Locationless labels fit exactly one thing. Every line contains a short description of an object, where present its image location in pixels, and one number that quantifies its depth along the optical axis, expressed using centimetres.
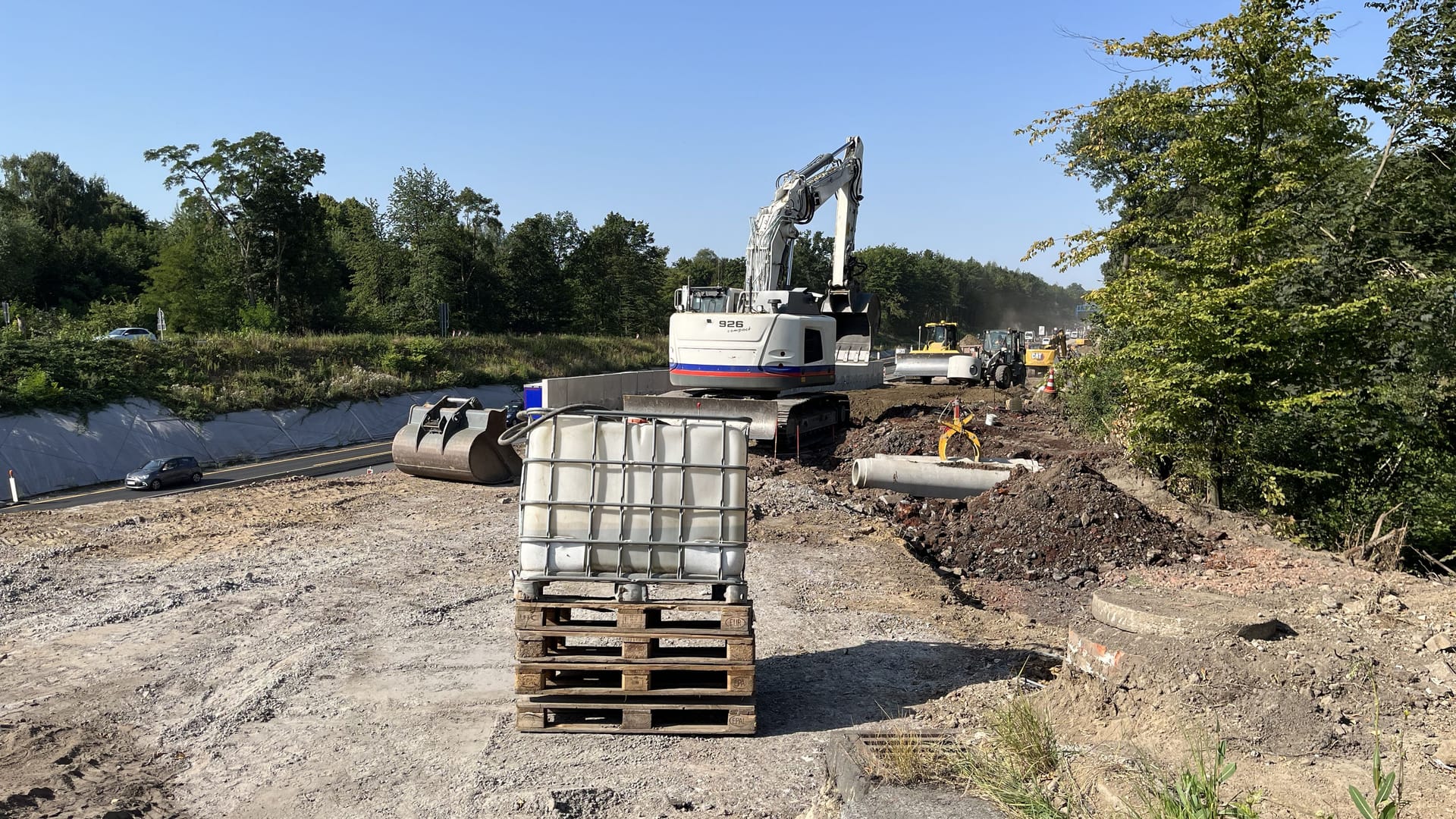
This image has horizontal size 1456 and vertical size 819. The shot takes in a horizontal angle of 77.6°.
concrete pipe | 1374
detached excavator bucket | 1481
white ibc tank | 586
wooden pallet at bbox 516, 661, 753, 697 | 576
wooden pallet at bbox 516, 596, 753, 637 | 579
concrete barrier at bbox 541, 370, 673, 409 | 2470
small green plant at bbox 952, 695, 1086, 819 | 420
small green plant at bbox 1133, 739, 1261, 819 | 370
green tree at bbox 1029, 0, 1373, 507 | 1063
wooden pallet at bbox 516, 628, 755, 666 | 578
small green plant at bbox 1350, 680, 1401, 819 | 327
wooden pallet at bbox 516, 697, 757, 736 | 580
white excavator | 1714
